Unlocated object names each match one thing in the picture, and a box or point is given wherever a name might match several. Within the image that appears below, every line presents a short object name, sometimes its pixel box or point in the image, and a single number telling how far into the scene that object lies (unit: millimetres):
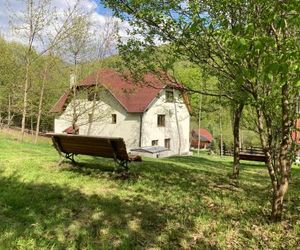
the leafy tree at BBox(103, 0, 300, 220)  3650
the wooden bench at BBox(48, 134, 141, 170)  5444
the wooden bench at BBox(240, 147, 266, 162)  12957
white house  22921
